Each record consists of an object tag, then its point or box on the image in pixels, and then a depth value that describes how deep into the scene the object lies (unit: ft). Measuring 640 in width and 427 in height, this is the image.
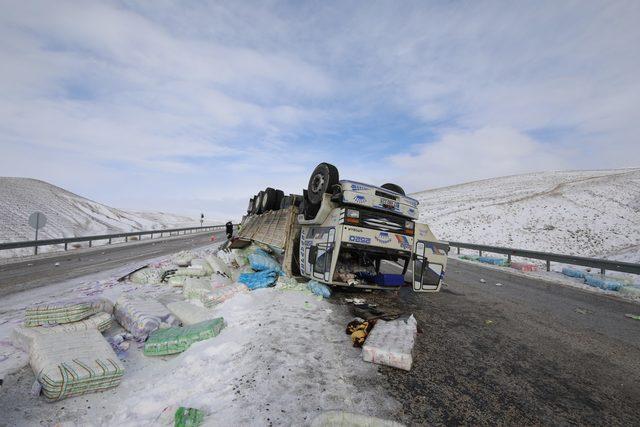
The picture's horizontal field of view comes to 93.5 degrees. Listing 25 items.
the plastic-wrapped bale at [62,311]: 12.31
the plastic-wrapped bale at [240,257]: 29.70
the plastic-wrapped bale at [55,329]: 11.20
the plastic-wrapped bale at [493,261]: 44.04
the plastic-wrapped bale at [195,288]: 19.80
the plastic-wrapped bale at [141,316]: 13.28
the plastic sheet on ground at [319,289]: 19.16
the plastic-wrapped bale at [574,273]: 34.30
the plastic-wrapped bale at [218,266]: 25.82
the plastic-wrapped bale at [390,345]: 10.20
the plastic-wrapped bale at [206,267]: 26.40
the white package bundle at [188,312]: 14.69
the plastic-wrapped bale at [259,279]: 20.54
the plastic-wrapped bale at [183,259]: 31.69
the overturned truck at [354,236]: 18.21
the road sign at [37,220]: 53.16
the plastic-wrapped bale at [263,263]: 23.92
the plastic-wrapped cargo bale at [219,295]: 17.60
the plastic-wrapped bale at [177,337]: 11.84
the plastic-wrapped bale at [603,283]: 27.12
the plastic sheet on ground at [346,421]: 7.32
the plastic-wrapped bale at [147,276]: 24.95
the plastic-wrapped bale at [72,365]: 8.72
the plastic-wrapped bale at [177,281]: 23.68
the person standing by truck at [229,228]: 43.96
